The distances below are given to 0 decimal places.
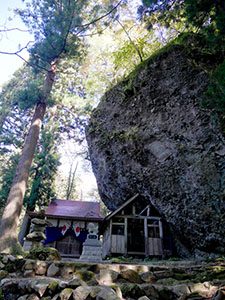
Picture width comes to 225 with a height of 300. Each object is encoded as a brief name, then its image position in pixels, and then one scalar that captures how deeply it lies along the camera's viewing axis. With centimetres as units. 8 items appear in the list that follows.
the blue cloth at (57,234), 1380
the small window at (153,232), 1285
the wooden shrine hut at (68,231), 1376
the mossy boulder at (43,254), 613
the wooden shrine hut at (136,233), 1191
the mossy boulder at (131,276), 486
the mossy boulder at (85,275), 472
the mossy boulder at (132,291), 400
